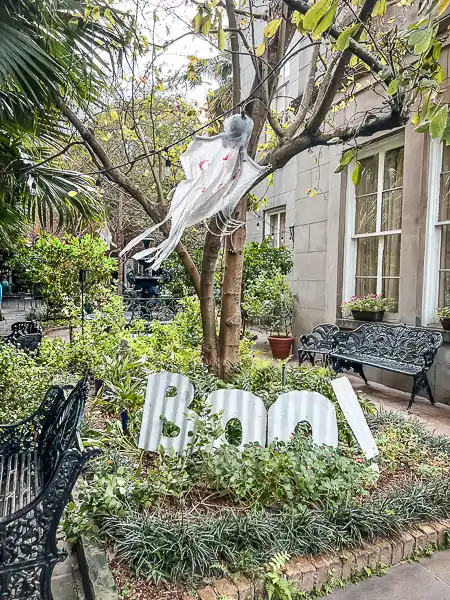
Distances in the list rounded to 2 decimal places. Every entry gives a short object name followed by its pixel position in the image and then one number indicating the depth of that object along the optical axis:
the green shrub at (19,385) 3.99
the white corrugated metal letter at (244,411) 3.18
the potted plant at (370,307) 6.56
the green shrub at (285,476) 2.61
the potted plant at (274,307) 8.57
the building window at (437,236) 5.64
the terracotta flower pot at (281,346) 8.50
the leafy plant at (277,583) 2.05
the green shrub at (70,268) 9.95
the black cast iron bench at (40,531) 1.80
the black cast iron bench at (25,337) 6.41
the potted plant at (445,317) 5.36
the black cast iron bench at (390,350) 5.20
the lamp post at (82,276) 7.20
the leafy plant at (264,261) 9.72
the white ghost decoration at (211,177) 3.25
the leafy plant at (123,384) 4.27
